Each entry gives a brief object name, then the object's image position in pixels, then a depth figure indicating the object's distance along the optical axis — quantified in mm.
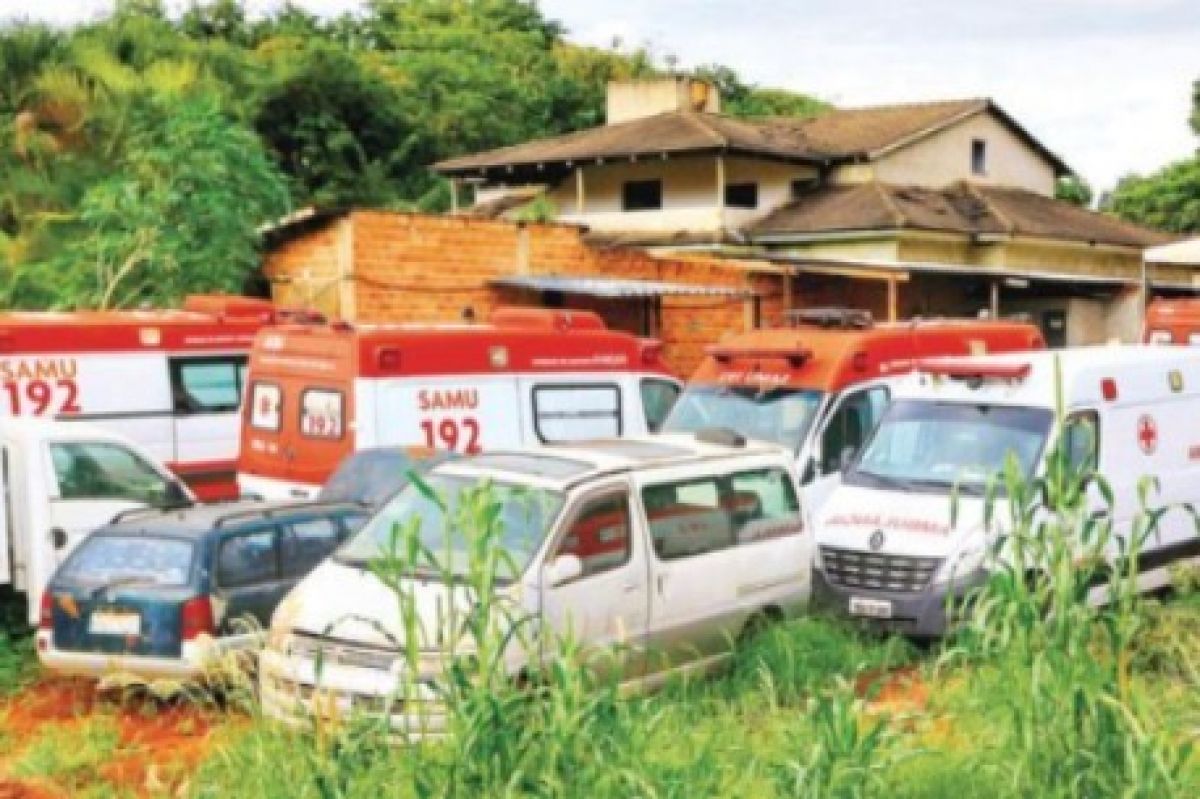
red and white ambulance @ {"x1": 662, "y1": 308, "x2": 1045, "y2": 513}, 13875
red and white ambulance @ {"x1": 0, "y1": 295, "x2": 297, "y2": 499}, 15656
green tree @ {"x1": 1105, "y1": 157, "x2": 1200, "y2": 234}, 50781
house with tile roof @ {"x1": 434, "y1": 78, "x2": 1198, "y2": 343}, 32438
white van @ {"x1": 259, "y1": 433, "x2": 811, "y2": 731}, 8773
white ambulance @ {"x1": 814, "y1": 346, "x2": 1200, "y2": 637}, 11398
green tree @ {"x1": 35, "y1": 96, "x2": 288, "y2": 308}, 22891
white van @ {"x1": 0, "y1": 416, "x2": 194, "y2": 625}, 12047
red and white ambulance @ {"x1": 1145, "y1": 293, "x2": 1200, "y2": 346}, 24531
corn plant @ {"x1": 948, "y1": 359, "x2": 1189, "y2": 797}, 5324
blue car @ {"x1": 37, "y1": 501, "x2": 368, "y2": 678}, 10023
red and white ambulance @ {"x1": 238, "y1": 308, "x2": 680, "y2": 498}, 13758
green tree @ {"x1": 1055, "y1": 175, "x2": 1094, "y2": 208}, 54906
